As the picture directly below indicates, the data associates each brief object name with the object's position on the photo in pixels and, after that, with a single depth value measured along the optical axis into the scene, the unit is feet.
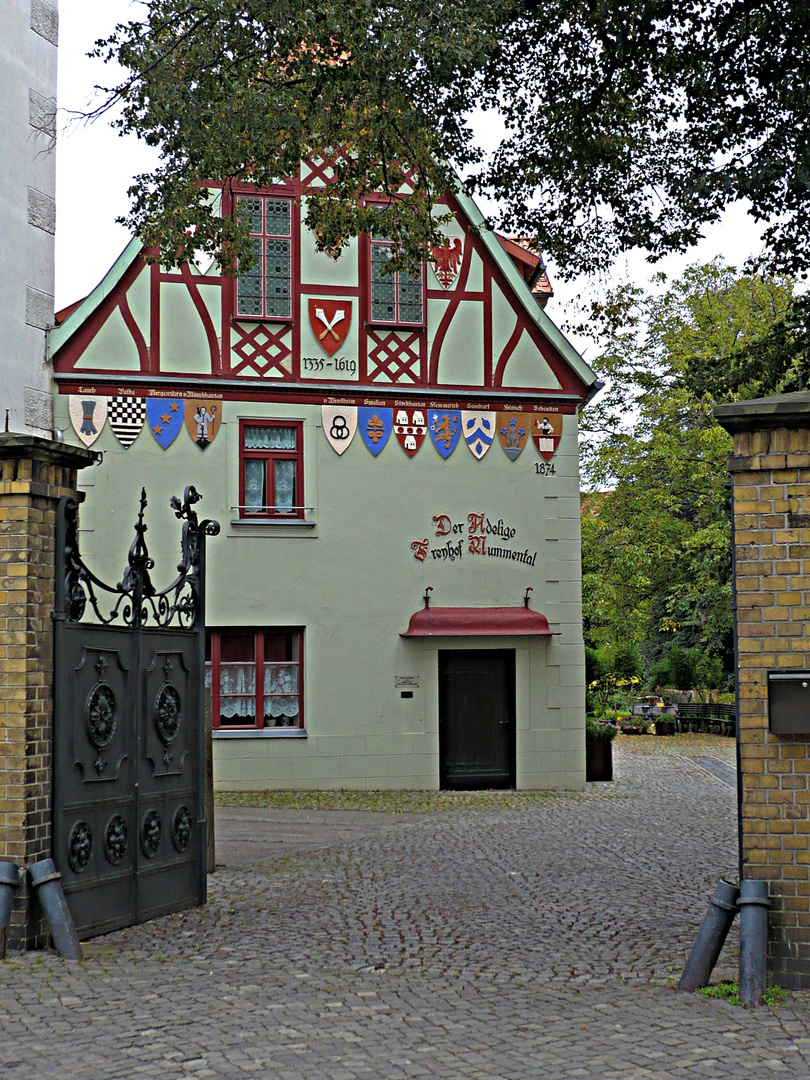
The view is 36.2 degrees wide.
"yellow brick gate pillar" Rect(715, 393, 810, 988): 21.57
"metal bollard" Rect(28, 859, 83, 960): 24.06
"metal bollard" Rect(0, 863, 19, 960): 23.85
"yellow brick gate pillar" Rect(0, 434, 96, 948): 24.49
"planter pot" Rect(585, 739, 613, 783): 67.26
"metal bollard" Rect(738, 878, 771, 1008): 20.88
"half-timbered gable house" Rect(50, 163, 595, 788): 60.85
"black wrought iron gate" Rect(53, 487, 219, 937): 25.86
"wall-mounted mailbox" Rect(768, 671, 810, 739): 21.62
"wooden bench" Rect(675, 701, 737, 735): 112.16
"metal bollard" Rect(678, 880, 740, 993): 21.85
